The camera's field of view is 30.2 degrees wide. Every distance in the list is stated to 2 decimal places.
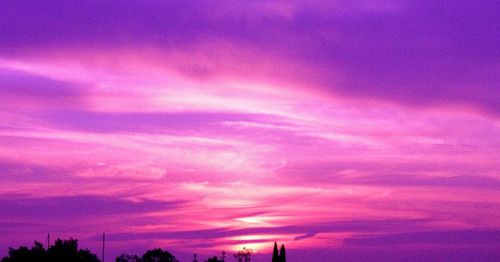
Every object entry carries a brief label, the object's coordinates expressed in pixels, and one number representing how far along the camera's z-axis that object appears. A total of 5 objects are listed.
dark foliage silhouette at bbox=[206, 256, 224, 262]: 151.99
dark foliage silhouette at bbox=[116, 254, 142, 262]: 157.88
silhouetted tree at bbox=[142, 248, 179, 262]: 154.88
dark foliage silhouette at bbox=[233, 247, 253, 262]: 166.88
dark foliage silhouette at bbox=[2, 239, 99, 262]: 94.44
